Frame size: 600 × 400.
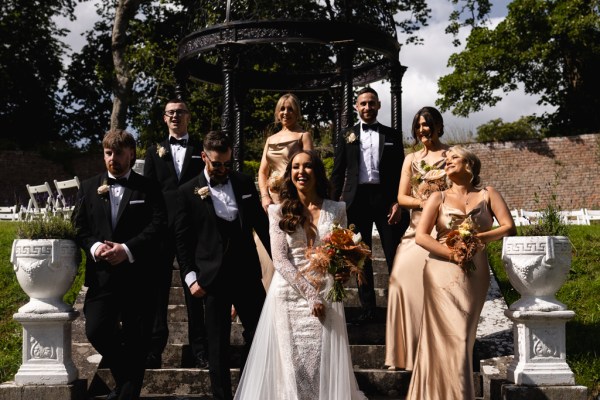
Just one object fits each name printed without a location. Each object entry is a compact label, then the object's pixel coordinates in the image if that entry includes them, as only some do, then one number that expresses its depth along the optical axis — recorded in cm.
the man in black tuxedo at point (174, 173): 637
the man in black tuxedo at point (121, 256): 562
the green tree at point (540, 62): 3070
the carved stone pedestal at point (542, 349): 592
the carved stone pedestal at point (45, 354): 592
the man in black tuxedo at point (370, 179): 704
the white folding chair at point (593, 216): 1858
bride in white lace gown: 501
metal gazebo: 847
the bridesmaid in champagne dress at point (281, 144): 718
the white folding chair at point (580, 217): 1844
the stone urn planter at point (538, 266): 592
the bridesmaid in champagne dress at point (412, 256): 640
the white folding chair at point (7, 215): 2094
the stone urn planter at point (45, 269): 584
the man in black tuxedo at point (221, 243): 548
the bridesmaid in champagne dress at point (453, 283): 556
